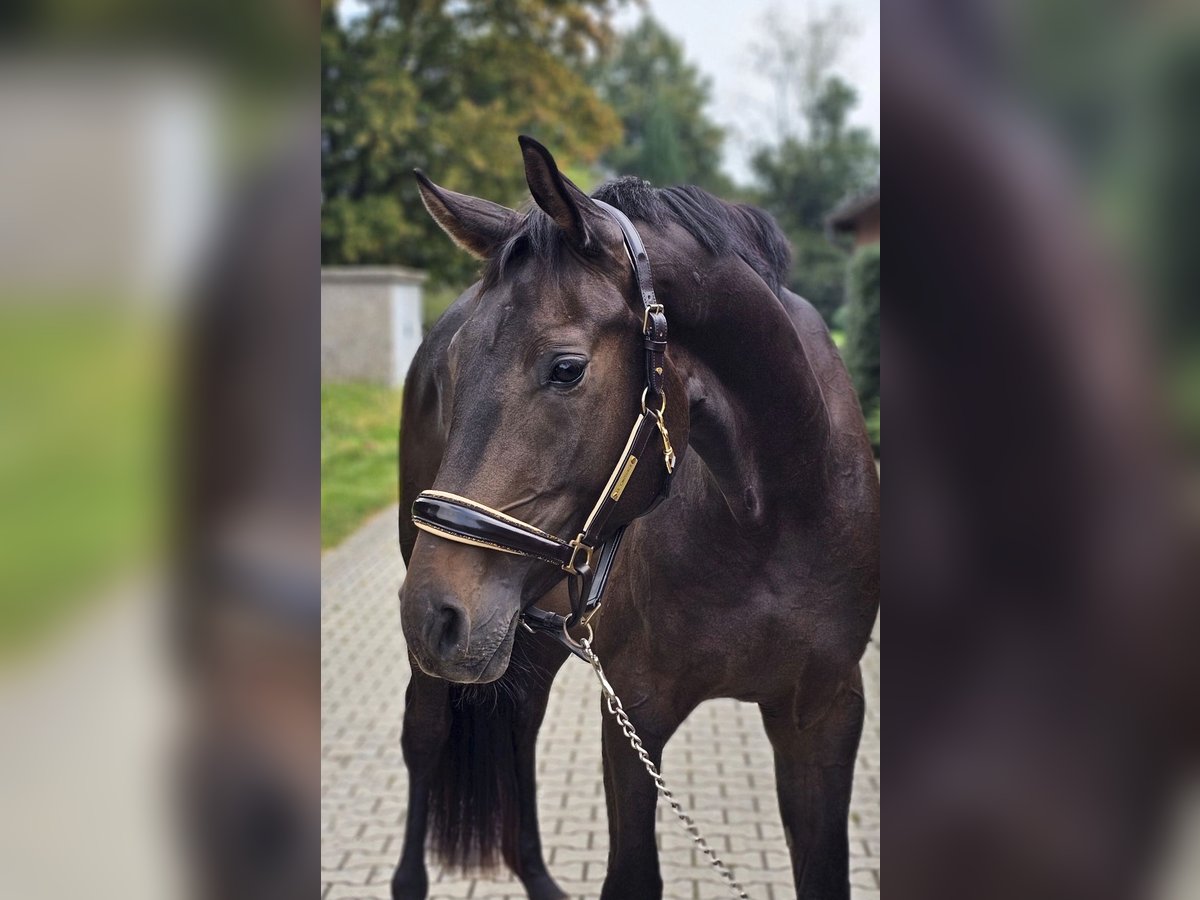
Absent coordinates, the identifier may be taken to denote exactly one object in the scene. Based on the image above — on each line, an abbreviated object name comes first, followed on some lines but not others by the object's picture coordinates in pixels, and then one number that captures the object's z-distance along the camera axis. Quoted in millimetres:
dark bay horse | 1663
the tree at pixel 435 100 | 10867
